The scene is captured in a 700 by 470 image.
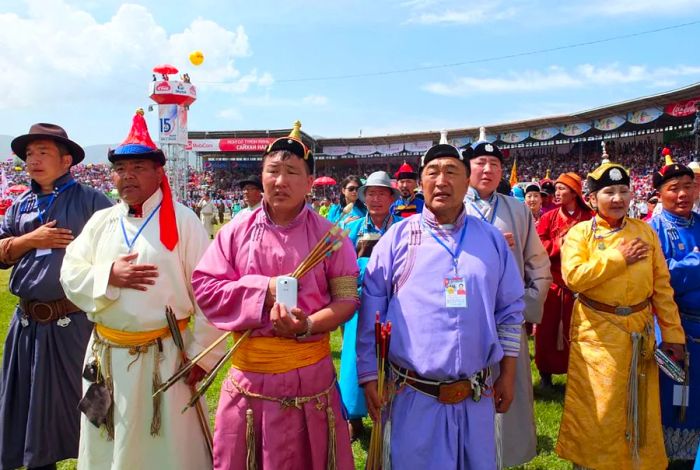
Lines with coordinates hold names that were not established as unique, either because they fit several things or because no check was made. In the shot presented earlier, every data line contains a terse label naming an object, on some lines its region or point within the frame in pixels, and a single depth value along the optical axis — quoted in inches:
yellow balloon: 861.8
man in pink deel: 89.0
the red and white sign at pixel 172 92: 1089.4
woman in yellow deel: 122.6
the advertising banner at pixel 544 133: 1326.4
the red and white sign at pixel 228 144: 1830.7
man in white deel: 107.0
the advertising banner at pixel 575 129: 1256.0
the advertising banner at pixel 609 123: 1159.6
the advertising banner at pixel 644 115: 1066.1
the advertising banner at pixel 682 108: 964.0
